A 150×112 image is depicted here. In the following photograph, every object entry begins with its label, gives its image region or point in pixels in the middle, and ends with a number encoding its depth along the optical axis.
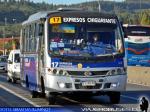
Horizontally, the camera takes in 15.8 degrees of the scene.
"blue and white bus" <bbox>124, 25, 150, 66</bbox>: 38.66
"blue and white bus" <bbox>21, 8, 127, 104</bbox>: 16.16
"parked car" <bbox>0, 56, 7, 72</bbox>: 53.12
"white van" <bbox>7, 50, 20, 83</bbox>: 32.34
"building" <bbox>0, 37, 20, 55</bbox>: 127.41
